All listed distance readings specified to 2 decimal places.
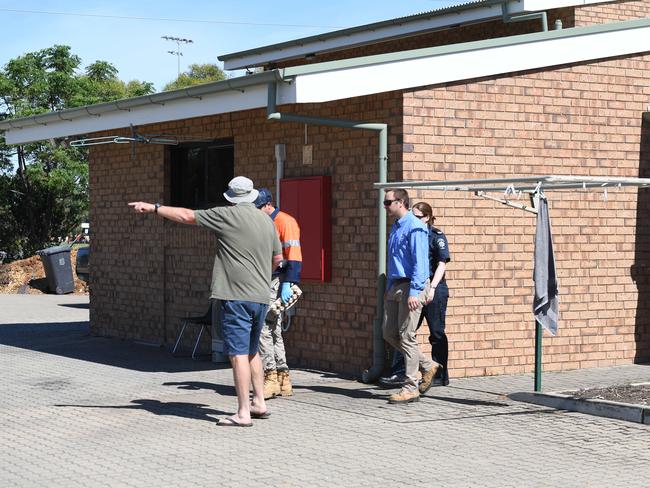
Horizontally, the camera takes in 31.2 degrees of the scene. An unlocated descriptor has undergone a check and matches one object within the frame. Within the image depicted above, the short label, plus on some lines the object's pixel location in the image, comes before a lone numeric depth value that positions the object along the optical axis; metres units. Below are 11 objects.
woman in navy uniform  10.82
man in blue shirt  10.07
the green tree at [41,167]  33.16
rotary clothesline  9.34
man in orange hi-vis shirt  10.40
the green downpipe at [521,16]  13.01
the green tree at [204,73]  72.91
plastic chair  13.45
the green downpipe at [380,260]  11.50
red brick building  11.55
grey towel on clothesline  9.57
